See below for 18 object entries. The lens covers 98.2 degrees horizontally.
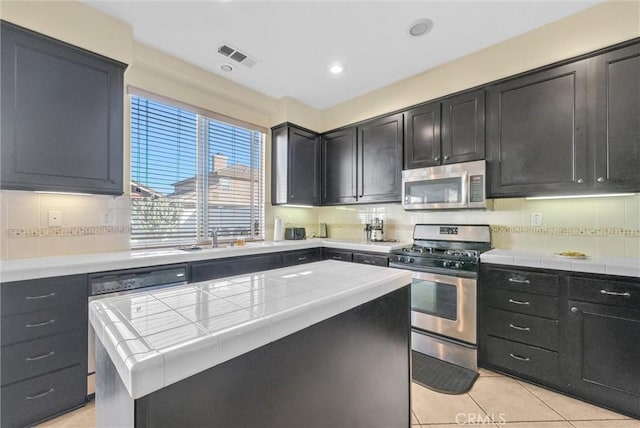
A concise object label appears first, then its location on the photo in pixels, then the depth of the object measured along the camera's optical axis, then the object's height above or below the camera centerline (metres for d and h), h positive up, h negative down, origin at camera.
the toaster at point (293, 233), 3.75 -0.24
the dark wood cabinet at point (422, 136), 2.82 +0.83
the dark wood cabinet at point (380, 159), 3.13 +0.66
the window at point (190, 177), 2.64 +0.42
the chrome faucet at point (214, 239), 2.96 -0.26
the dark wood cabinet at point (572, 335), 1.71 -0.84
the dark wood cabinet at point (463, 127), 2.55 +0.84
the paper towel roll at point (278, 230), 3.63 -0.20
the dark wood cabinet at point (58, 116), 1.76 +0.69
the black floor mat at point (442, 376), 2.04 -1.26
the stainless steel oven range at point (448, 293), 2.28 -0.68
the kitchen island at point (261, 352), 0.60 -0.38
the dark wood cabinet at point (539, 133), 2.09 +0.67
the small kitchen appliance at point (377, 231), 3.46 -0.20
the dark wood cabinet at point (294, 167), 3.57 +0.64
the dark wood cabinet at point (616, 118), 1.87 +0.68
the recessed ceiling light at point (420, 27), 2.20 +1.54
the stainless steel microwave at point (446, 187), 2.50 +0.28
